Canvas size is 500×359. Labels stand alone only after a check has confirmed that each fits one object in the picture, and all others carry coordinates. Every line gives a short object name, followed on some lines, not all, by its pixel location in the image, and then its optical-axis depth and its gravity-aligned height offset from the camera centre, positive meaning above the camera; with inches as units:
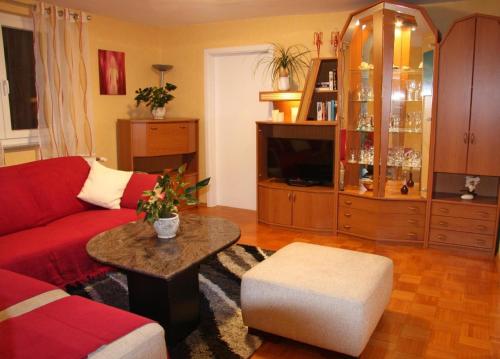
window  163.6 +15.8
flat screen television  181.5 -14.7
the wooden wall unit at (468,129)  149.1 -1.1
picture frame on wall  200.2 +24.1
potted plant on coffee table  103.5 -19.0
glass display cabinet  158.1 +10.1
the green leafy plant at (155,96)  207.5 +13.6
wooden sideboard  199.6 -9.2
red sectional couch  113.2 -28.9
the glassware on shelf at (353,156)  176.9 -12.2
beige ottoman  86.7 -35.3
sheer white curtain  170.1 +17.4
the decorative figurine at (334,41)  182.5 +35.2
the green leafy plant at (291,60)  192.9 +28.8
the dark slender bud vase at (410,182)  169.8 -21.6
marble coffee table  91.1 -28.6
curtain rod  163.8 +44.9
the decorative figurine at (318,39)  187.6 +36.6
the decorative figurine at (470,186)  160.5 -21.9
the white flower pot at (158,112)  210.1 +6.1
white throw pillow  147.3 -21.1
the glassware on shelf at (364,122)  169.9 +1.4
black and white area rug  95.3 -47.0
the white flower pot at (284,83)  190.2 +18.2
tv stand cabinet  179.5 -29.2
